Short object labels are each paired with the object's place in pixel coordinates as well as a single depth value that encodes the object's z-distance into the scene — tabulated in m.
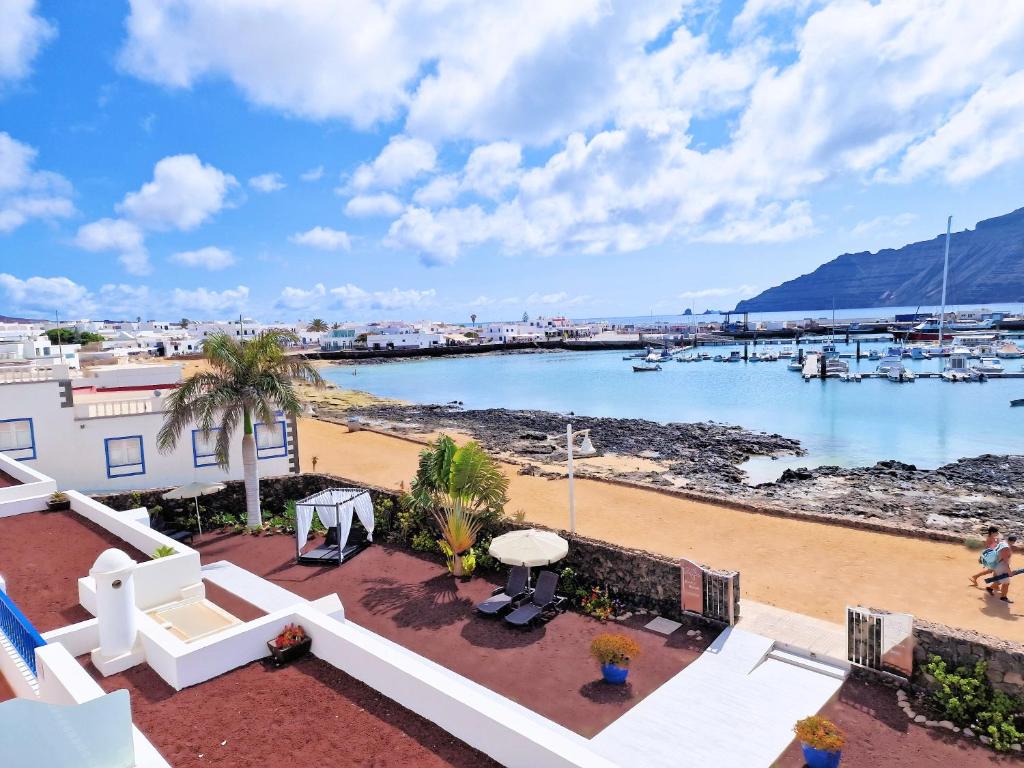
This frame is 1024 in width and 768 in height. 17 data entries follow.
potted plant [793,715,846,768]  6.63
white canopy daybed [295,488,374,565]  14.27
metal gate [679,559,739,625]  10.09
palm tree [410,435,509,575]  13.32
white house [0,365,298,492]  16.77
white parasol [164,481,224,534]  16.38
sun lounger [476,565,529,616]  11.05
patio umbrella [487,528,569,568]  11.07
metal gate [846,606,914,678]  8.24
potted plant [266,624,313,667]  7.20
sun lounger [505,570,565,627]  10.81
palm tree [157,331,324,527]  16.03
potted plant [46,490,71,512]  13.15
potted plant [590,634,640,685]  8.67
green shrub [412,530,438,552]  14.45
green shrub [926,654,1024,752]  7.32
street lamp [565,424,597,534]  14.38
